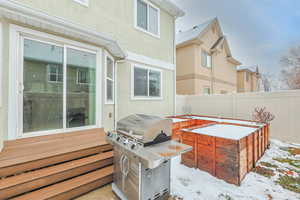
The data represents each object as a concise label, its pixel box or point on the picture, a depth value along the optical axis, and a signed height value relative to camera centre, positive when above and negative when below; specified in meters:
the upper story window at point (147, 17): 5.95 +3.84
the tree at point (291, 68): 13.51 +3.52
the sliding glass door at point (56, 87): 3.07 +0.32
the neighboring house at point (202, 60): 10.24 +3.35
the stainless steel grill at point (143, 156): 1.93 -0.78
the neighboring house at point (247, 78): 17.75 +3.06
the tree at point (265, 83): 27.11 +3.52
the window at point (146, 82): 5.89 +0.82
